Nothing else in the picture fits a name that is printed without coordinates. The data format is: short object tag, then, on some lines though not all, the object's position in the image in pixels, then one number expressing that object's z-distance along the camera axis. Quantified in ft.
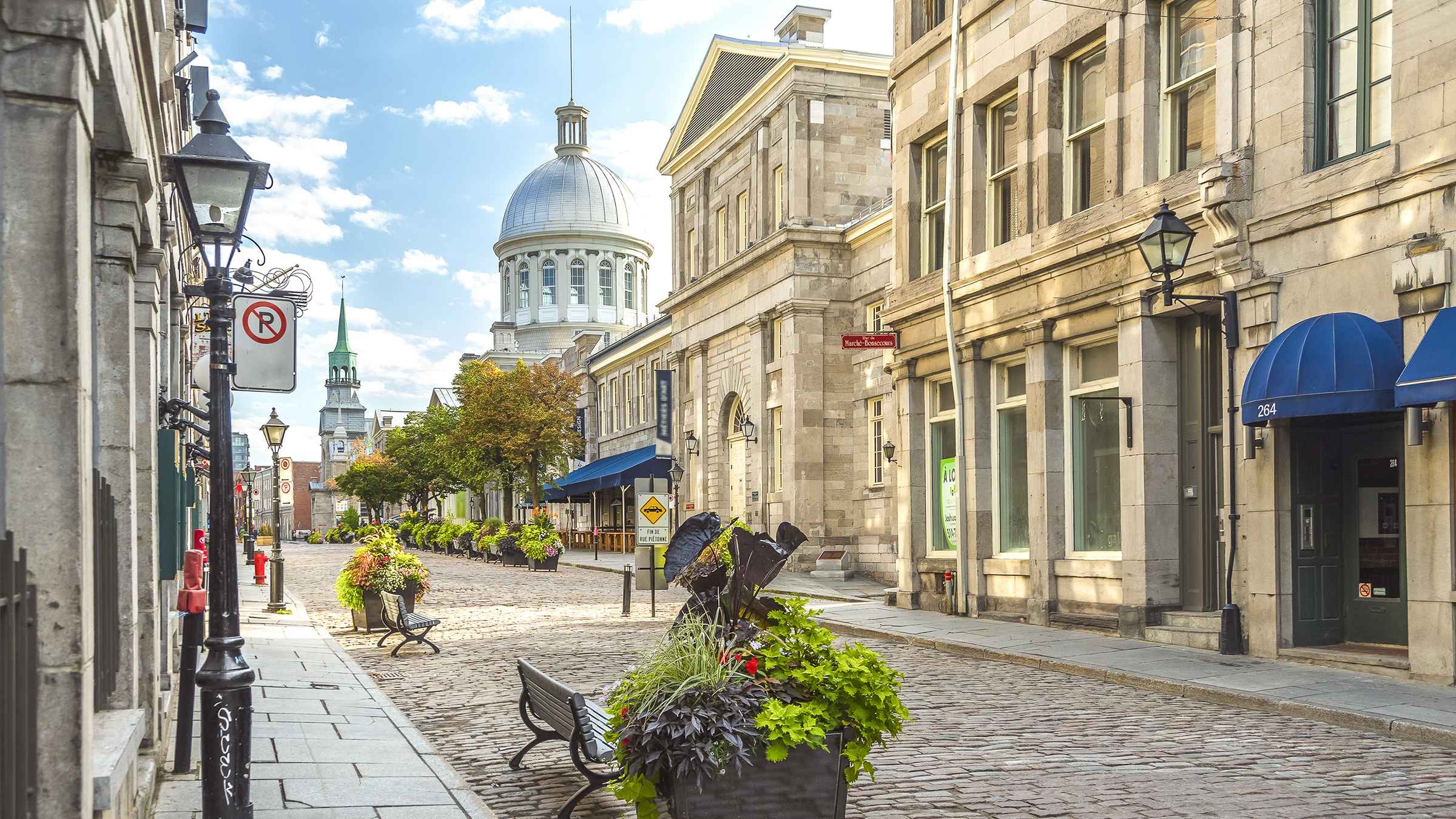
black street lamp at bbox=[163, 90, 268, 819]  21.63
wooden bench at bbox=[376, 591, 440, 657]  54.13
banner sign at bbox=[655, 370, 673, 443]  137.59
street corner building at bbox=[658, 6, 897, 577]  109.09
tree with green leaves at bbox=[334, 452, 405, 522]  311.06
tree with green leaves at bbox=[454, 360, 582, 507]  181.37
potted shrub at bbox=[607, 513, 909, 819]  19.69
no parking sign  37.17
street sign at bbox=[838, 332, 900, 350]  76.43
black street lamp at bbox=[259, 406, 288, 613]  75.31
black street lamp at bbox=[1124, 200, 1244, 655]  46.60
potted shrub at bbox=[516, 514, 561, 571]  131.85
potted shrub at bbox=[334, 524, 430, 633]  62.23
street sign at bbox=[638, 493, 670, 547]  73.46
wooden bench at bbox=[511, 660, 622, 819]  24.59
